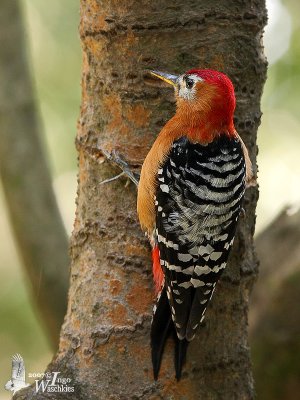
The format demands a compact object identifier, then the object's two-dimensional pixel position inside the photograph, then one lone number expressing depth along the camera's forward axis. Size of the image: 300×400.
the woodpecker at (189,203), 7.03
